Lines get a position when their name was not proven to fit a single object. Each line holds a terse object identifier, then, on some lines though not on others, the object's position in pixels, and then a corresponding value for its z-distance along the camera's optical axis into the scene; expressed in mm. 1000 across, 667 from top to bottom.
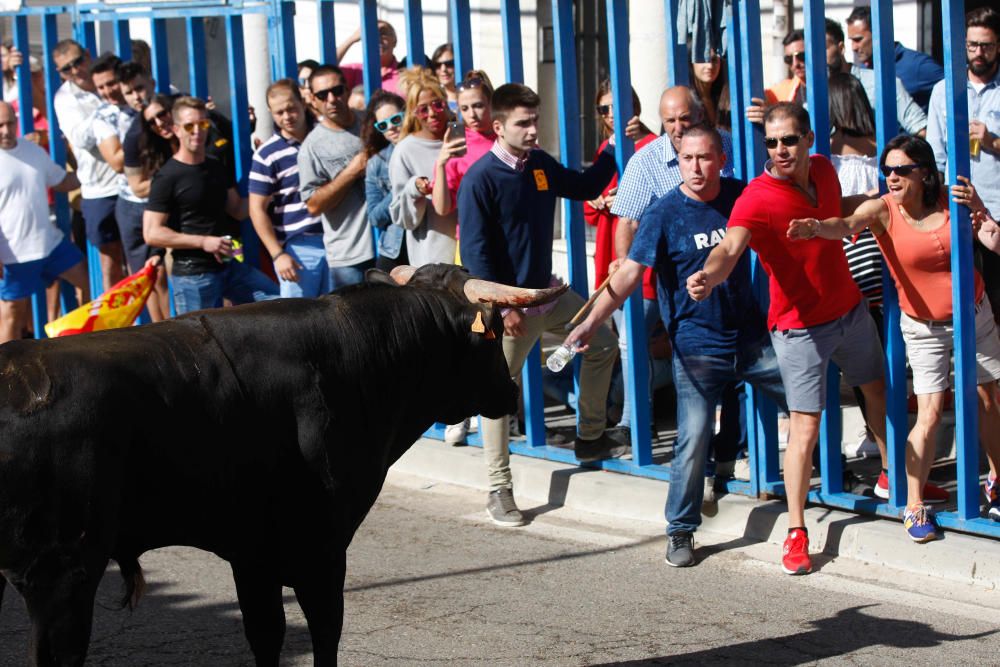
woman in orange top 10376
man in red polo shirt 10304
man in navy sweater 11824
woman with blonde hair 13199
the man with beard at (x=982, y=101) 11890
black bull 6682
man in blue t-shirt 10850
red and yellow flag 14489
